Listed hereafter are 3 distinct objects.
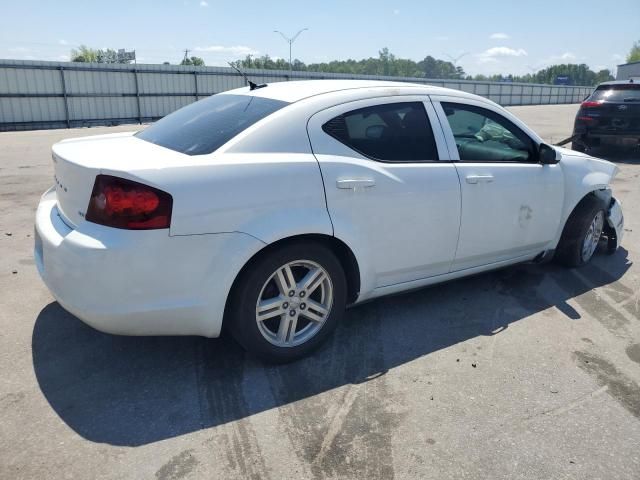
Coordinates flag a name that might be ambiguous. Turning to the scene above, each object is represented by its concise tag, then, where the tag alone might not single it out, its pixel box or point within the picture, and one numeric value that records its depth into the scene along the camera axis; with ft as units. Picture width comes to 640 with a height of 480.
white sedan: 8.61
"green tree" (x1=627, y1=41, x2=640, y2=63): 315.35
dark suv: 36.91
